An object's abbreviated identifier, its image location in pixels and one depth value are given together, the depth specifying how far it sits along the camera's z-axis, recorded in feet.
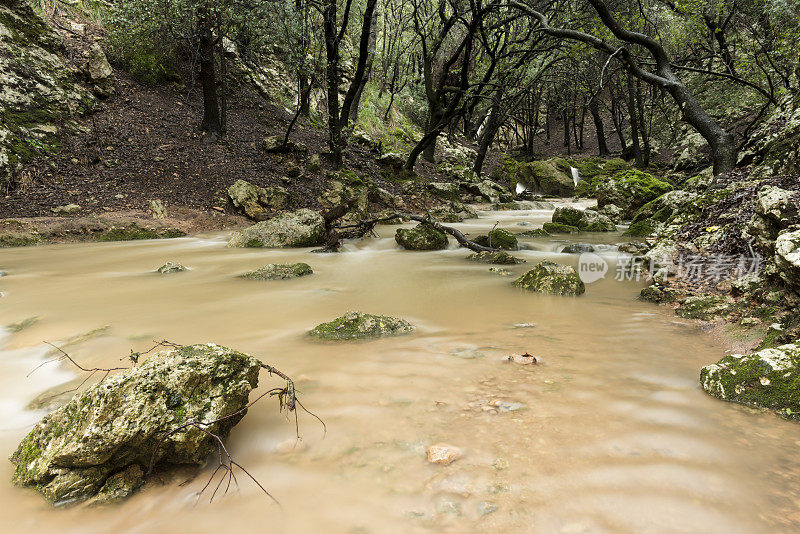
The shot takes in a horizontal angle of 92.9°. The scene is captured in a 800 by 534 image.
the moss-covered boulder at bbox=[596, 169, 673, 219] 41.19
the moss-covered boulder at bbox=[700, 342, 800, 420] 6.66
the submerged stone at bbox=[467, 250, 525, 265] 23.03
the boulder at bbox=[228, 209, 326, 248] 29.04
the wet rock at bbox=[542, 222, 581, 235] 36.54
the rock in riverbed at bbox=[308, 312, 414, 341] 10.93
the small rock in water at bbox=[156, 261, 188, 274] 20.43
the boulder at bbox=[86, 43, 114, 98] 42.27
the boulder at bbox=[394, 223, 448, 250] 28.55
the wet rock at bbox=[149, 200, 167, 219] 34.65
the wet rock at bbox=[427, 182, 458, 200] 55.63
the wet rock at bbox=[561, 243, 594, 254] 25.77
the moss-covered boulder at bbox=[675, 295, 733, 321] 11.64
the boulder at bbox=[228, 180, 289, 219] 38.60
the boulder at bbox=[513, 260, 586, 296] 15.60
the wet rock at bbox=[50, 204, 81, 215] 31.04
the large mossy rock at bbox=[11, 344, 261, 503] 5.16
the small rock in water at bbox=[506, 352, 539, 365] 8.94
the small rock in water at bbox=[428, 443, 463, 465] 5.69
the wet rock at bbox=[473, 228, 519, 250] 27.68
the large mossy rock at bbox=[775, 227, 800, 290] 9.03
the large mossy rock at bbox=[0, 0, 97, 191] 32.96
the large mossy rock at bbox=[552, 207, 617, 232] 36.19
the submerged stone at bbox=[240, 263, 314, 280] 19.13
